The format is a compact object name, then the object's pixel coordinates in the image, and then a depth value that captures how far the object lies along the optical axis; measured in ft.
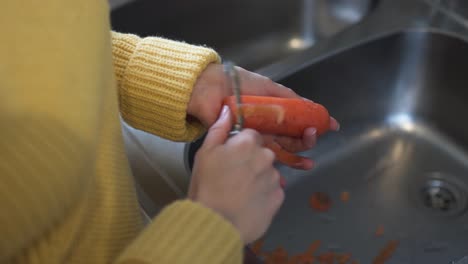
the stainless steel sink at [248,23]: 3.03
